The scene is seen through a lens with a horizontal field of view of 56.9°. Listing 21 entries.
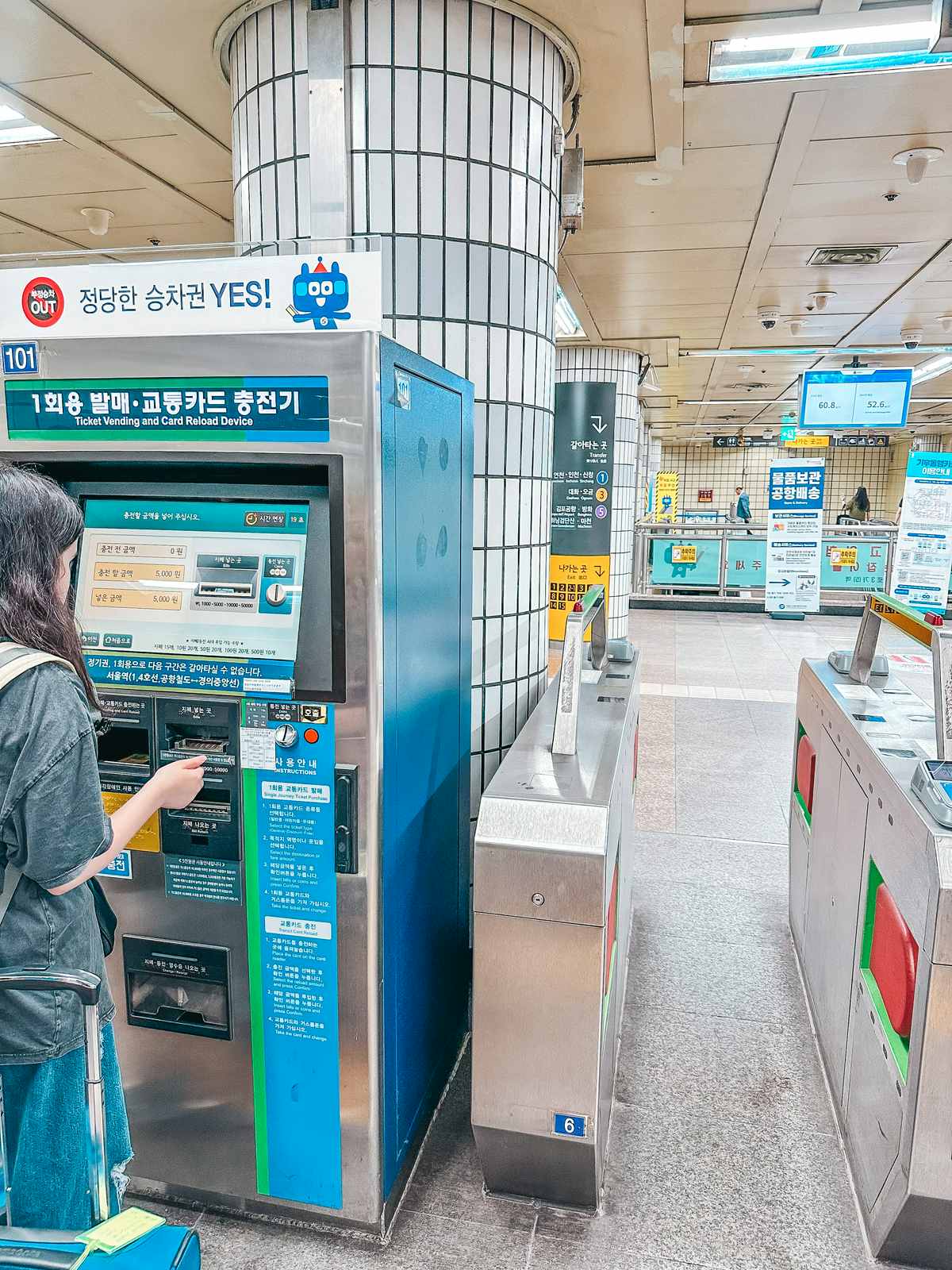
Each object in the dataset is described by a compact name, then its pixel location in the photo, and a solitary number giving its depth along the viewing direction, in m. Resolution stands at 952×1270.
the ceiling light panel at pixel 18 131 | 3.55
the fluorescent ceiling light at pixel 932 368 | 9.62
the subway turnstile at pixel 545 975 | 1.61
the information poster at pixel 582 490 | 6.72
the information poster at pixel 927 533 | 8.12
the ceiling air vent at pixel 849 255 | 5.24
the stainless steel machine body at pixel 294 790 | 1.56
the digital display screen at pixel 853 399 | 8.59
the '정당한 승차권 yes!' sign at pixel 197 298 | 1.52
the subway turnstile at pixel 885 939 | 1.48
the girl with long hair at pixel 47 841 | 1.21
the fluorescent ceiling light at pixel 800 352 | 8.82
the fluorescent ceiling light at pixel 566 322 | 6.47
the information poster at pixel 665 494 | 19.58
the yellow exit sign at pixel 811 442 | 16.38
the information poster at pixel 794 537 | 9.61
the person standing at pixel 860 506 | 15.77
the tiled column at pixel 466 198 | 2.19
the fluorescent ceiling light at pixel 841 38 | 2.71
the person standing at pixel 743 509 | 15.90
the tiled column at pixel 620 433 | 8.40
